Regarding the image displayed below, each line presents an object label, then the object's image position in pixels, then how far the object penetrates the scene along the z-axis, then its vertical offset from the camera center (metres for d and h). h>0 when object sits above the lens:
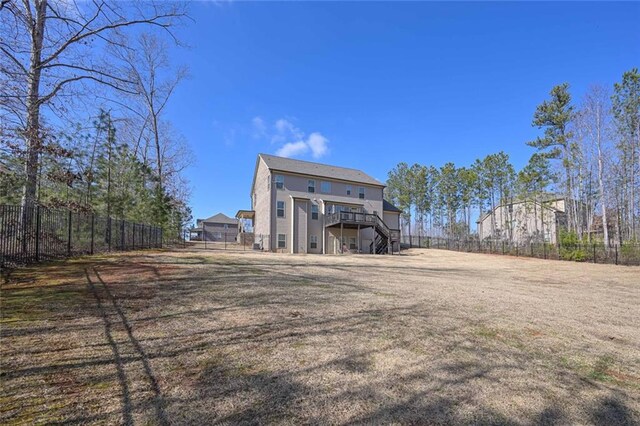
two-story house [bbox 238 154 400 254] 25.81 +1.96
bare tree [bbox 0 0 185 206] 6.18 +3.50
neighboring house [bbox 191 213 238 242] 61.33 +1.32
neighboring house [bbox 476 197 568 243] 33.30 +1.68
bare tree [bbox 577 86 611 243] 24.09 +7.18
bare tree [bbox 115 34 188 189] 23.73 +8.29
